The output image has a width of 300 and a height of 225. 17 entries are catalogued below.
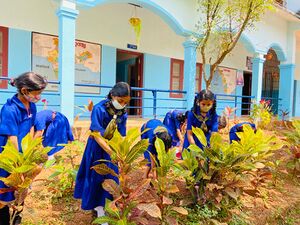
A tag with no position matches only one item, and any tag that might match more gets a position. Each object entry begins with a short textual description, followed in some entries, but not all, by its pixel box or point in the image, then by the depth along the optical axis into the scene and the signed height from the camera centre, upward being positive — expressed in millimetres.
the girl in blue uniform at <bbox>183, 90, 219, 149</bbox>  2965 -184
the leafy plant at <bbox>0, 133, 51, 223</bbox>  1668 -410
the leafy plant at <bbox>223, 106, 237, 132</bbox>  6457 -208
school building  5760 +1302
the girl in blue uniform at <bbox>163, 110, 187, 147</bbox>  3967 -315
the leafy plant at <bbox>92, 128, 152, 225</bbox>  1901 -497
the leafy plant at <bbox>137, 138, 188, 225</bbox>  2049 -611
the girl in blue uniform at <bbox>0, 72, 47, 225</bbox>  1951 -121
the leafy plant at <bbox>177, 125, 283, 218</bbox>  2504 -571
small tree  4691 +1559
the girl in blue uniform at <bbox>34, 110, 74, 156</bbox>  3199 -379
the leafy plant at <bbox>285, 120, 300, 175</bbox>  3820 -606
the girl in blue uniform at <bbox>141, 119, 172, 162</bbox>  2457 -301
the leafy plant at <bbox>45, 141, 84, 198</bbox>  2786 -860
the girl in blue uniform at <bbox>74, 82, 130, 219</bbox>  2135 -377
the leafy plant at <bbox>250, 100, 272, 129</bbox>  7719 -322
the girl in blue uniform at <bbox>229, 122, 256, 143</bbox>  3722 -371
